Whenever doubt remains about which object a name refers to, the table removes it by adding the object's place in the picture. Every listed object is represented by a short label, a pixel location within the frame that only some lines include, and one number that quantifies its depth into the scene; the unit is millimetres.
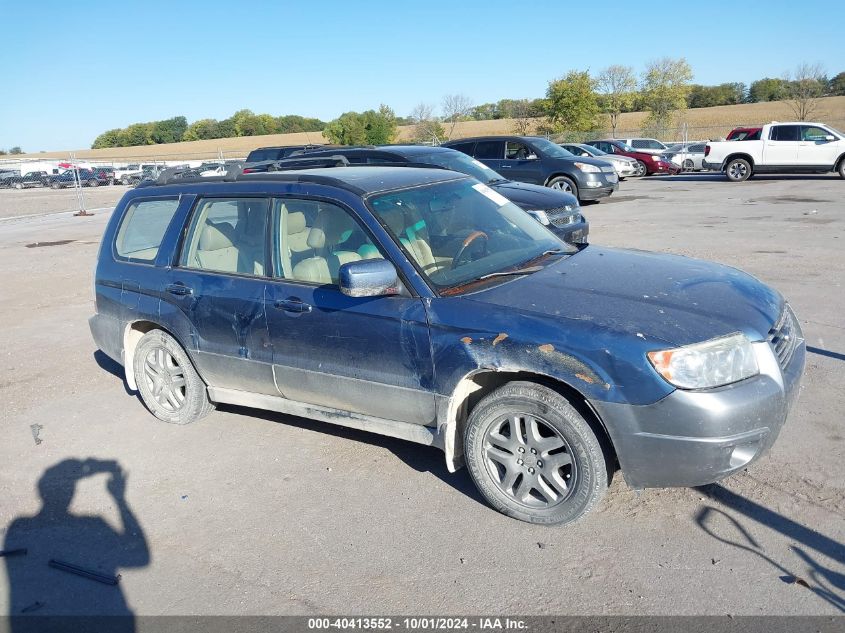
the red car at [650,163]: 29203
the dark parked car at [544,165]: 17156
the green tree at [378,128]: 46844
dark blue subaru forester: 3340
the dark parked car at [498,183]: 10055
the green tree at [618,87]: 62669
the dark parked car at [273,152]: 20667
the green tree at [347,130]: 47719
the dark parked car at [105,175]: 46688
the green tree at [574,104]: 49719
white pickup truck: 21453
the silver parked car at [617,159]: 24609
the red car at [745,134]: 22766
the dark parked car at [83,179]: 46938
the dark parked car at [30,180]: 50375
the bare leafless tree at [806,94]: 44531
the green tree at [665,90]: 55531
